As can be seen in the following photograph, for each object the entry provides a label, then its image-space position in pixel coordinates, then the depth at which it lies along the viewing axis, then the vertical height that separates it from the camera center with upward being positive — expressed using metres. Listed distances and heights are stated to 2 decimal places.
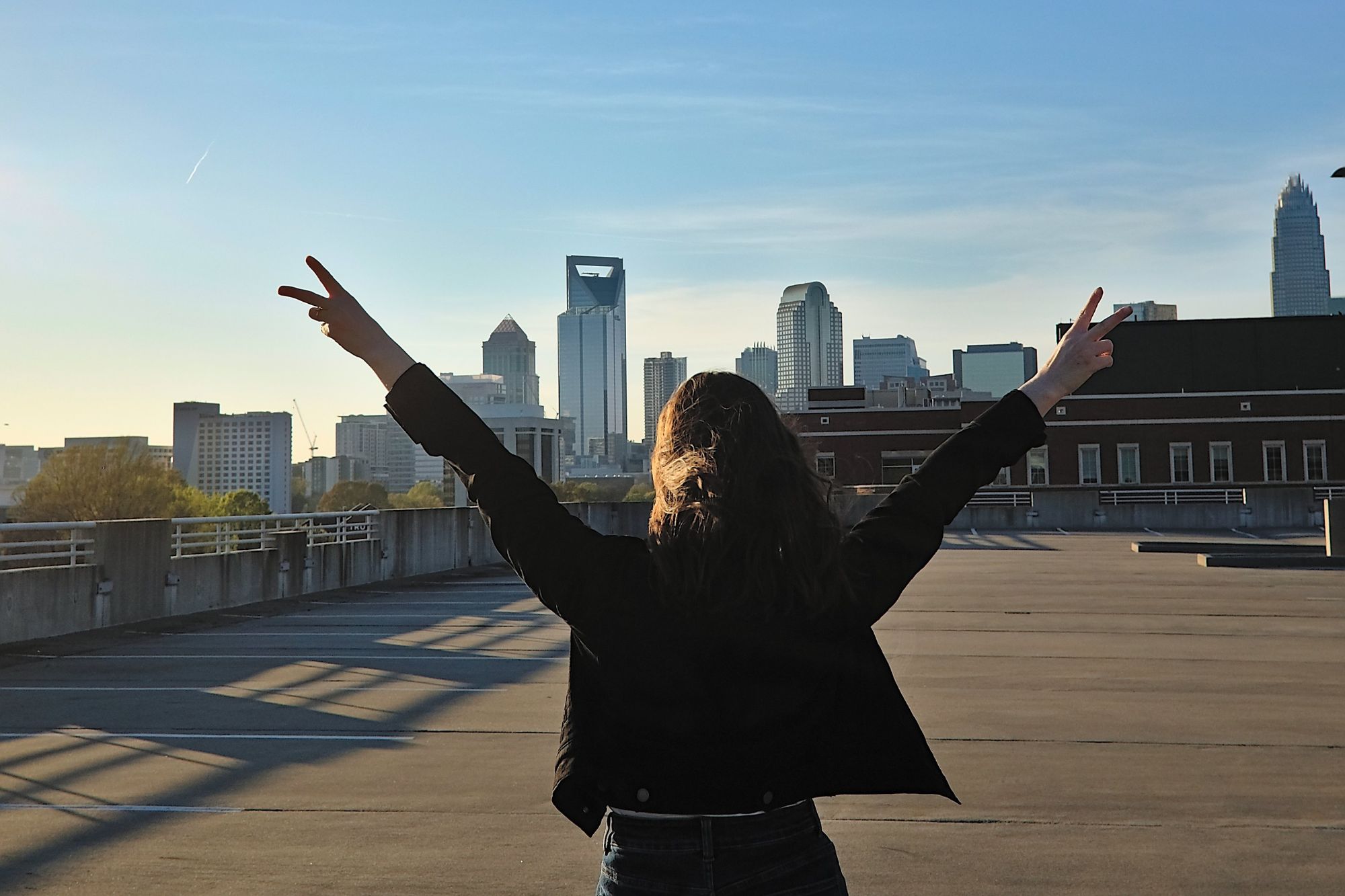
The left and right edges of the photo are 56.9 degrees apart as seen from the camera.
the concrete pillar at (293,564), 21.73 -0.89
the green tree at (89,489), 96.31 +2.29
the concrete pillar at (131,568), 17.08 -0.73
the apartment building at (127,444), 101.94 +6.28
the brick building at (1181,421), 66.25 +4.48
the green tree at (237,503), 116.76 +1.17
